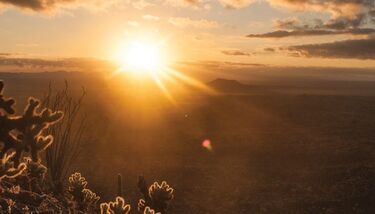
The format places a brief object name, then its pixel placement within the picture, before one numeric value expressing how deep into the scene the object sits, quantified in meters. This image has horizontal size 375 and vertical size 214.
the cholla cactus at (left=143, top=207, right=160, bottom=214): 4.28
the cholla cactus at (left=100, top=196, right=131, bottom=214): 4.55
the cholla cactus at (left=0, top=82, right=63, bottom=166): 3.11
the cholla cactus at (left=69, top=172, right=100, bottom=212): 6.50
